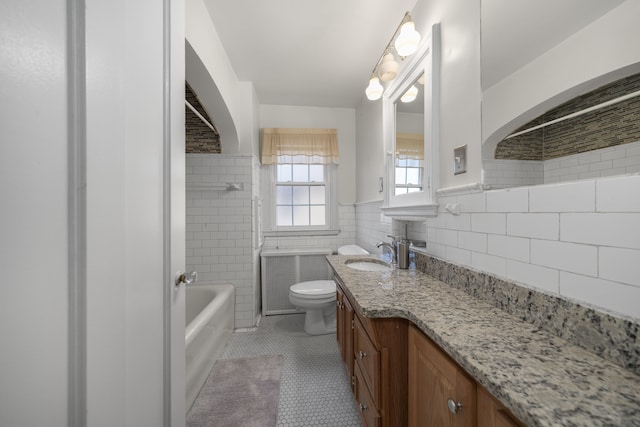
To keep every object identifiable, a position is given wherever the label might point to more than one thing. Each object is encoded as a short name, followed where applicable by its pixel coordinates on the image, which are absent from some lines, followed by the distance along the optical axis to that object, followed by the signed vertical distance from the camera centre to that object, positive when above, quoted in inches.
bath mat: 54.7 -48.8
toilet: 87.4 -34.1
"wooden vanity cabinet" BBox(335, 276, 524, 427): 23.4 -22.8
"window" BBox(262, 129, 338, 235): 120.5 +18.0
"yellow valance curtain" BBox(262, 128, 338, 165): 119.5 +35.0
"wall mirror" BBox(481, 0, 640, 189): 23.3 +13.7
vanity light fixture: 51.7 +39.6
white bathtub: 58.1 -36.5
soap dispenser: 61.6 -11.0
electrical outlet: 45.0 +10.5
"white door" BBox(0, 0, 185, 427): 12.8 +0.0
